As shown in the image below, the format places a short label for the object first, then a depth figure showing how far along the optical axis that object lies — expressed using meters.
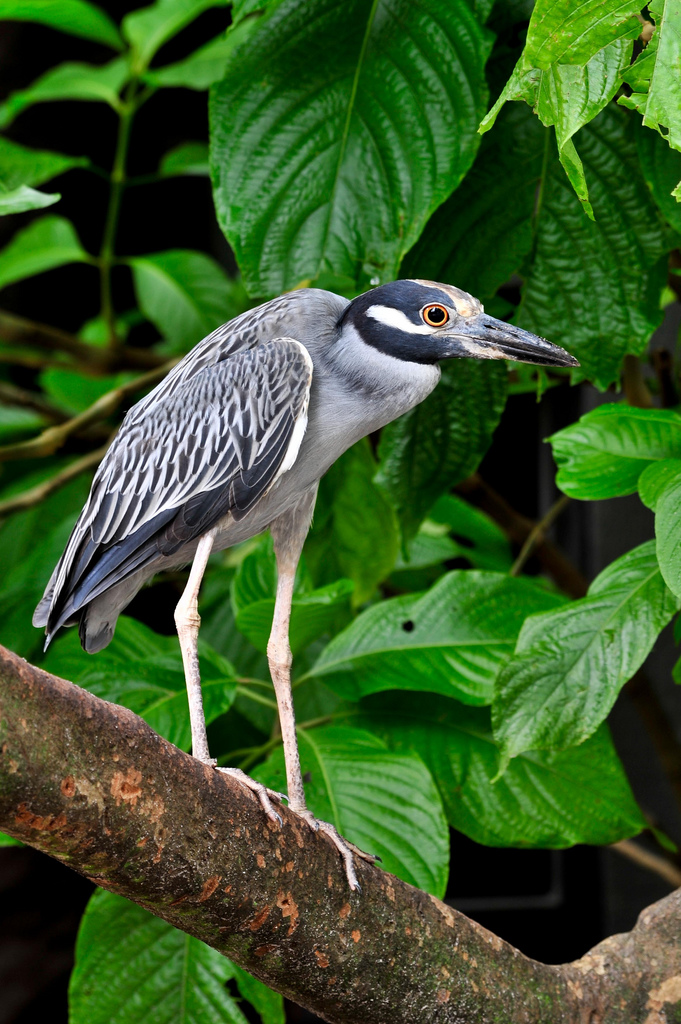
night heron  7.57
